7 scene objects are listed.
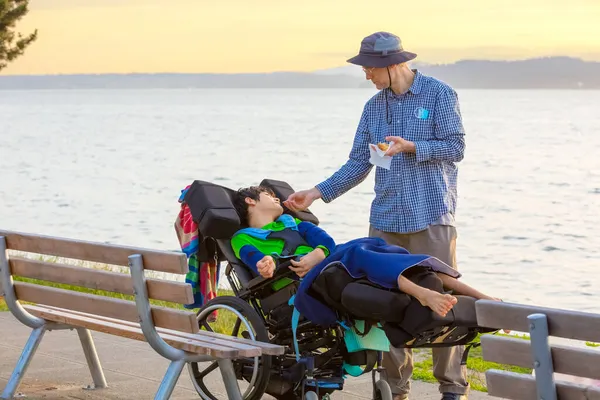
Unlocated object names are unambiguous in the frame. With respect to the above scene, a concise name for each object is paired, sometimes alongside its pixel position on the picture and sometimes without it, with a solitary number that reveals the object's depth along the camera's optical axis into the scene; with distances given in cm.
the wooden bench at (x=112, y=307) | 708
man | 814
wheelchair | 683
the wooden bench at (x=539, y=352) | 492
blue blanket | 690
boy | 685
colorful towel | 854
